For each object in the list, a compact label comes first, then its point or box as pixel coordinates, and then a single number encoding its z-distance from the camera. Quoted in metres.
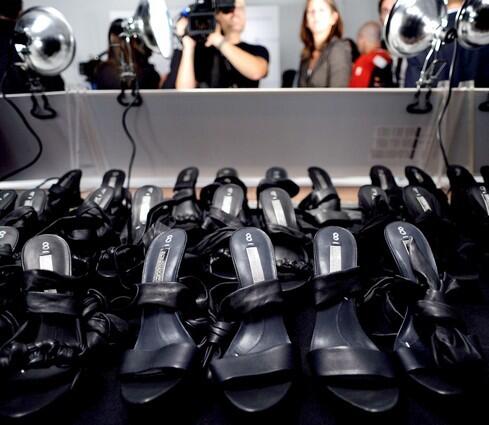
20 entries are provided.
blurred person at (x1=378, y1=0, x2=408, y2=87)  1.55
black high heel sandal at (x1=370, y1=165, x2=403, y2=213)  0.92
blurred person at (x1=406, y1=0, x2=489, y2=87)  1.17
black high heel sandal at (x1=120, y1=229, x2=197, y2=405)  0.45
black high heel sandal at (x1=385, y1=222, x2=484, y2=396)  0.45
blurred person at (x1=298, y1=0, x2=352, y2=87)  1.47
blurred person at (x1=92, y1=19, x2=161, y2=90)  1.33
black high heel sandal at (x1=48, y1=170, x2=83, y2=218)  0.98
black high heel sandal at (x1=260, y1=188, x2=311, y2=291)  0.70
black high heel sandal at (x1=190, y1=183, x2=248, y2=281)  0.72
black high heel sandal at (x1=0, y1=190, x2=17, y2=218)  0.92
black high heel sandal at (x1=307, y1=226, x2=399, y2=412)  0.43
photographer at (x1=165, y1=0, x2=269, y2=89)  1.34
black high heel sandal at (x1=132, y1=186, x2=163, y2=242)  0.89
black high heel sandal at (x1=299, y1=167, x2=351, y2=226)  0.88
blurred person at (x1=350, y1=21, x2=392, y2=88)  1.52
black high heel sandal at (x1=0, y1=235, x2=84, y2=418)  0.45
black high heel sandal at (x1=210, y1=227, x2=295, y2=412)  0.44
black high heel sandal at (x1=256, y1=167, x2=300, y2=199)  0.99
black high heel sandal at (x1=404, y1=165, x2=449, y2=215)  0.89
